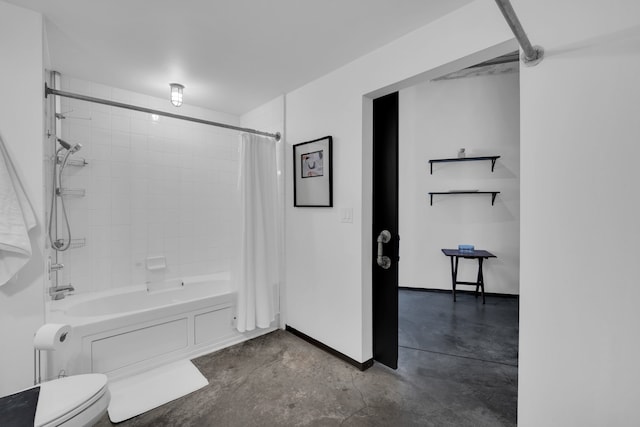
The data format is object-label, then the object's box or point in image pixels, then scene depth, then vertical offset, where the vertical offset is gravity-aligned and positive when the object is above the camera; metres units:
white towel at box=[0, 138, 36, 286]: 1.43 -0.07
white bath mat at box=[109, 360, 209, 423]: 1.75 -1.29
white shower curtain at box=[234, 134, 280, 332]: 2.60 -0.25
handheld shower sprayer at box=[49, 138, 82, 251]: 2.23 +0.13
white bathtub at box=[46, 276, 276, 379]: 1.91 -0.97
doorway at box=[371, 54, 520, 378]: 3.71 +0.36
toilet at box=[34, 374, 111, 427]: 1.13 -0.86
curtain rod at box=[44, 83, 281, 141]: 1.69 +0.75
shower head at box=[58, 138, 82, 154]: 2.13 +0.49
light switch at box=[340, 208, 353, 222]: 2.20 -0.05
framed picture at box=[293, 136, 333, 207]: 2.34 +0.33
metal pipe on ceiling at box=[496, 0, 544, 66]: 0.79 +0.69
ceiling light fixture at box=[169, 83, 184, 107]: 2.58 +1.10
